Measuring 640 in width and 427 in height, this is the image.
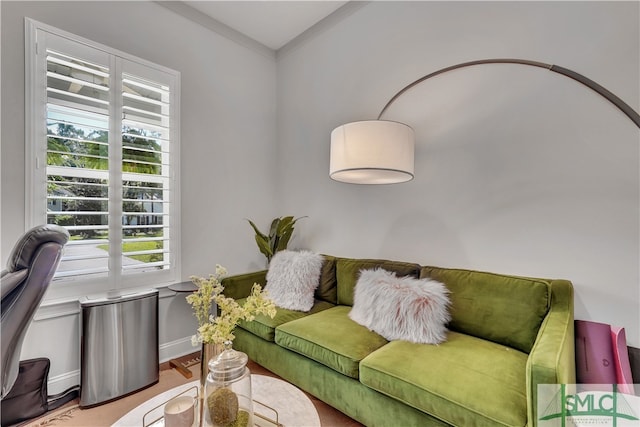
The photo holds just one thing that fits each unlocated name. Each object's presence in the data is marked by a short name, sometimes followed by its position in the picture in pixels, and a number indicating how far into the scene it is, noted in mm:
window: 1920
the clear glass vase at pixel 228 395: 1015
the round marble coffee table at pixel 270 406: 1159
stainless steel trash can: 1907
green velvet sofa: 1154
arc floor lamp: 1633
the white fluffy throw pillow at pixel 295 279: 2283
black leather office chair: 1101
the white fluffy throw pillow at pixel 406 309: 1647
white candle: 1068
